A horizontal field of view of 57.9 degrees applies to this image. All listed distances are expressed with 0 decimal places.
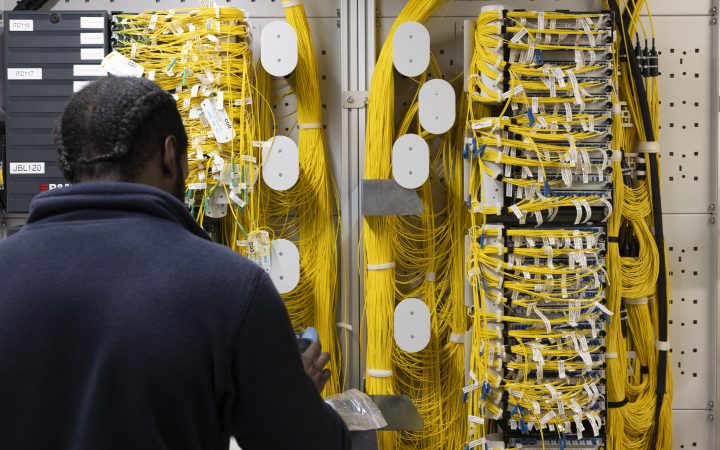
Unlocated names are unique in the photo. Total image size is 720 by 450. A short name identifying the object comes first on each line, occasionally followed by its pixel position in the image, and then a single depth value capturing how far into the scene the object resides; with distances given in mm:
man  887
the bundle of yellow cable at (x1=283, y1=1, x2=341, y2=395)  2248
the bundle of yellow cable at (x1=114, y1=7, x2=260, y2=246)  2107
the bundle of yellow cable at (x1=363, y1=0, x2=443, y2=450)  2158
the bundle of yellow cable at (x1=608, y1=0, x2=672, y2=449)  2230
